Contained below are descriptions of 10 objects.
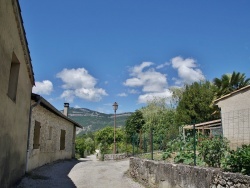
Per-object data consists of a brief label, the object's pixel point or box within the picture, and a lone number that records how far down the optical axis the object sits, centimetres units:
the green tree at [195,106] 2488
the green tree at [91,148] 3831
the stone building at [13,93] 467
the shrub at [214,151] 563
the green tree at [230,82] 2197
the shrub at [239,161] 431
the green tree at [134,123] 3238
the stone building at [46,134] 879
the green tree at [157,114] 3320
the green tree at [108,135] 3446
